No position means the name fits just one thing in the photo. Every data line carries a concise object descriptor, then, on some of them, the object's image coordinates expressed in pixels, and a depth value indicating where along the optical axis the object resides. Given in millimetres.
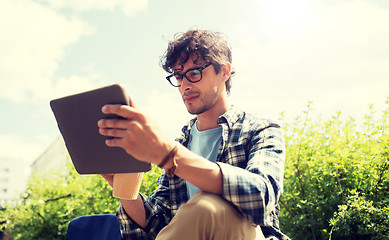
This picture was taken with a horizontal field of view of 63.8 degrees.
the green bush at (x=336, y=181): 2141
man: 1084
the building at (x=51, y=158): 27734
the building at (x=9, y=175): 67438
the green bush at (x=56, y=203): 3542
